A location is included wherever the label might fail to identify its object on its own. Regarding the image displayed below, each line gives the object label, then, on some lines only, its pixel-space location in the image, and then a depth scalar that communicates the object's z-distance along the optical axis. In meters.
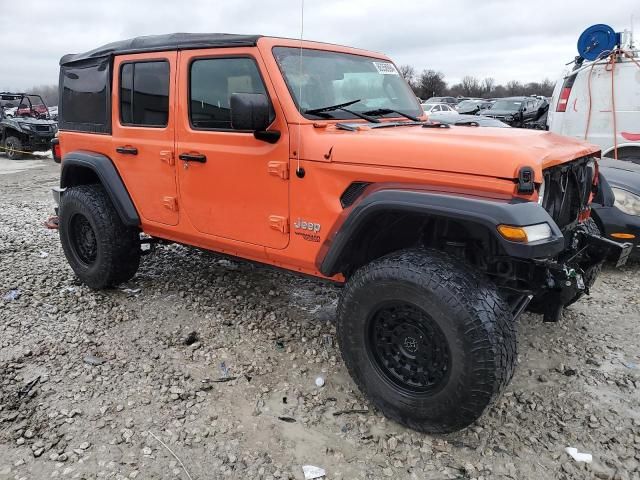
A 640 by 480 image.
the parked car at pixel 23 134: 14.99
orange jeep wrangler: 2.42
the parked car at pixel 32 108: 16.86
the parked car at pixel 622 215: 4.53
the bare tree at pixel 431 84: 56.65
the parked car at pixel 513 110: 14.53
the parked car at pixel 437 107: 22.11
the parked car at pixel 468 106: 19.16
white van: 6.80
